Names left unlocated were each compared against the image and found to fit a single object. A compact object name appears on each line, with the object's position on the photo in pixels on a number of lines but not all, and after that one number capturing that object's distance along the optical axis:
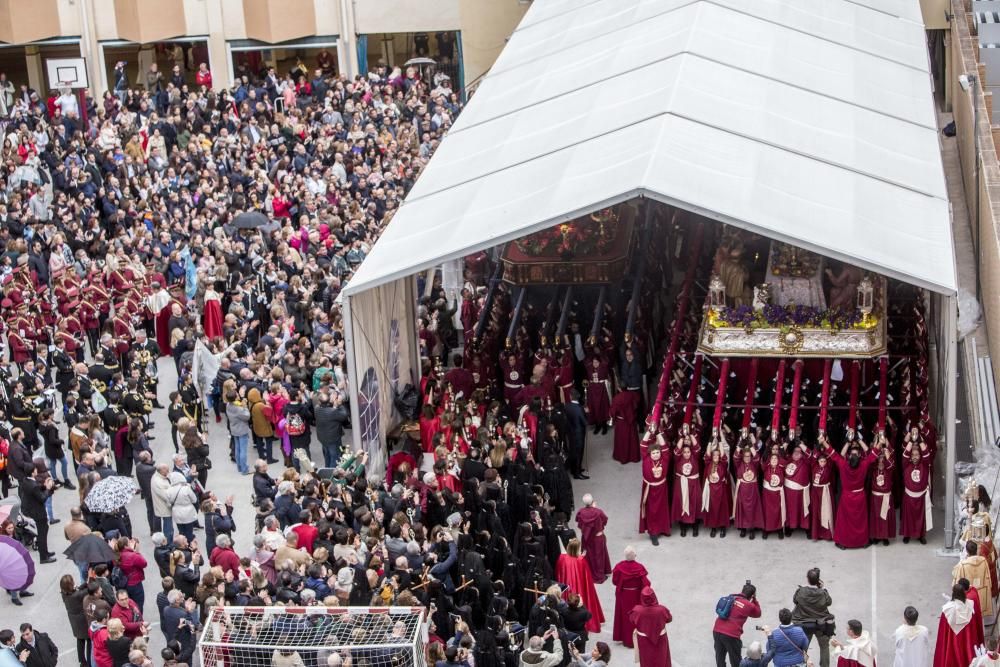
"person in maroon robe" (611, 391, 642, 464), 25.69
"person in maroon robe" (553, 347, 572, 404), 26.45
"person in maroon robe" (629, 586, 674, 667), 18.95
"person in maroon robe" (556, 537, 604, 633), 20.52
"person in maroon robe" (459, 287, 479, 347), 29.81
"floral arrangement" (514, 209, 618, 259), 30.42
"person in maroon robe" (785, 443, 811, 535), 22.62
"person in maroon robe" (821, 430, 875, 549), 22.34
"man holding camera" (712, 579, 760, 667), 18.89
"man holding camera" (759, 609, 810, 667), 18.19
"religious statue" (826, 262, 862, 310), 25.92
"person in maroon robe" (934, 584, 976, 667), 18.48
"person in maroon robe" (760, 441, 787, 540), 22.67
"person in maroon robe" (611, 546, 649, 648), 20.02
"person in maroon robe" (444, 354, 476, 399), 26.61
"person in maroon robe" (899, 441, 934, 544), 22.25
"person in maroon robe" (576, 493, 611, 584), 21.70
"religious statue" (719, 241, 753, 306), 26.59
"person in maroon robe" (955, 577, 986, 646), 18.64
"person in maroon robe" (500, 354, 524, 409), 26.77
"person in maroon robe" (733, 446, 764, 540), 22.72
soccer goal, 17.73
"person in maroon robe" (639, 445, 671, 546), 23.00
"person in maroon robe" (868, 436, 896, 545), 22.22
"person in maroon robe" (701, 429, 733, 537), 22.84
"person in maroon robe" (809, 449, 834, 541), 22.58
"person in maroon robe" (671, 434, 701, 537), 22.97
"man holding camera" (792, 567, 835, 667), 19.12
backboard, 46.59
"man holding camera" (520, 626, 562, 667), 17.88
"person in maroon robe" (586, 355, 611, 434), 26.88
